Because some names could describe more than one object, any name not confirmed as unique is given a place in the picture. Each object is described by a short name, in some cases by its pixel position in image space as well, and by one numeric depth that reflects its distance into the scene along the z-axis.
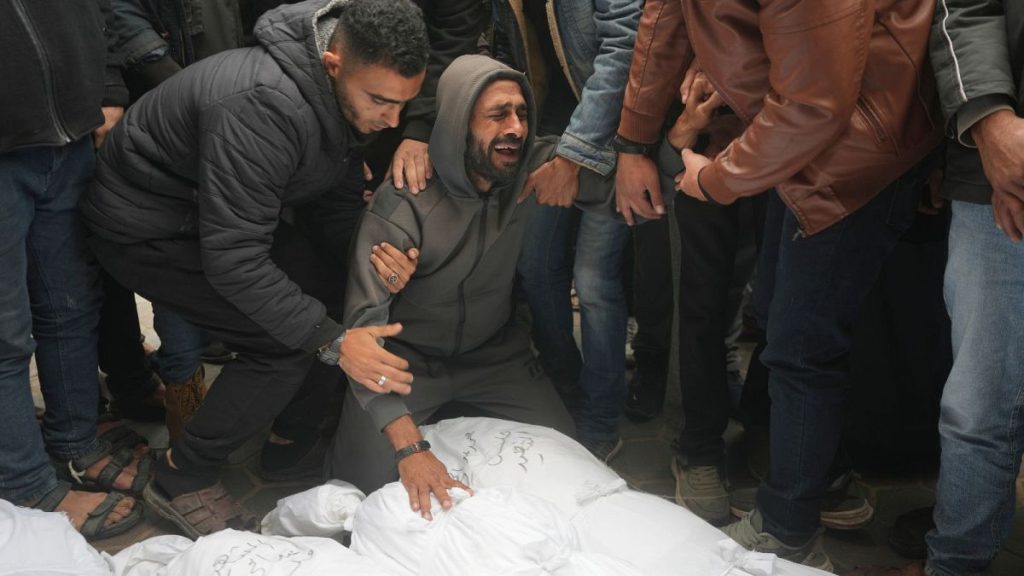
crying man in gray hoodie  2.53
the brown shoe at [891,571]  2.30
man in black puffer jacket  2.43
